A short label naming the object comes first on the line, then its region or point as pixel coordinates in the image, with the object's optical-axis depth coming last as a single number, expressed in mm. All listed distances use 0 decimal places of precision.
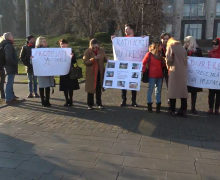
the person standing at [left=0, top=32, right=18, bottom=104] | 6890
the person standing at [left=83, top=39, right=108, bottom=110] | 6176
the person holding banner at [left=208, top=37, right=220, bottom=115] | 5938
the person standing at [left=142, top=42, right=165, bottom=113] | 5934
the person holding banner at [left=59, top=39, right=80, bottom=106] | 6711
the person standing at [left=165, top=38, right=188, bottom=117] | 5582
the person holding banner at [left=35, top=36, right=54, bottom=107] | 6641
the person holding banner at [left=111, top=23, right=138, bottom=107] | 6441
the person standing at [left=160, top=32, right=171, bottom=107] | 6220
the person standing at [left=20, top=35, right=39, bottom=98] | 7520
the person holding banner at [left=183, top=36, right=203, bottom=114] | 6016
